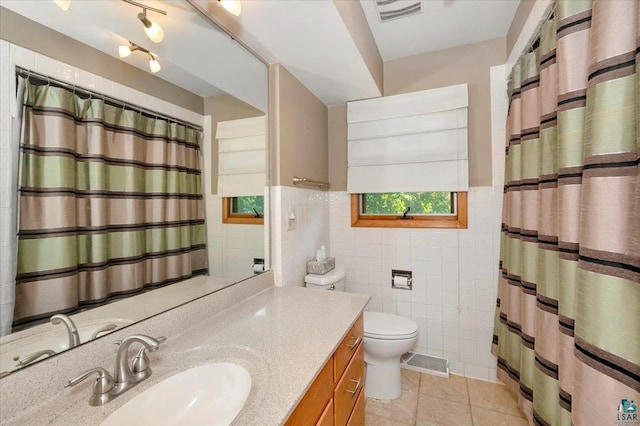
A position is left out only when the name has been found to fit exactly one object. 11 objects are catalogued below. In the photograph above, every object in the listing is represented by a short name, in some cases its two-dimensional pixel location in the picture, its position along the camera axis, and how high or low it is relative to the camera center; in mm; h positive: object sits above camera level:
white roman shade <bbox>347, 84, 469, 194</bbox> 2020 +541
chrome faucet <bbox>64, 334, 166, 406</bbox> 688 -450
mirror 714 +467
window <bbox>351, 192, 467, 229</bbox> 2119 +3
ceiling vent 1658 +1275
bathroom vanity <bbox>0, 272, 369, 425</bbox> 653 -477
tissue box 1941 -409
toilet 1739 -883
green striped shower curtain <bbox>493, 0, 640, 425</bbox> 753 -37
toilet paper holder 2178 -561
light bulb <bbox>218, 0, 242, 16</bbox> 1049 +805
